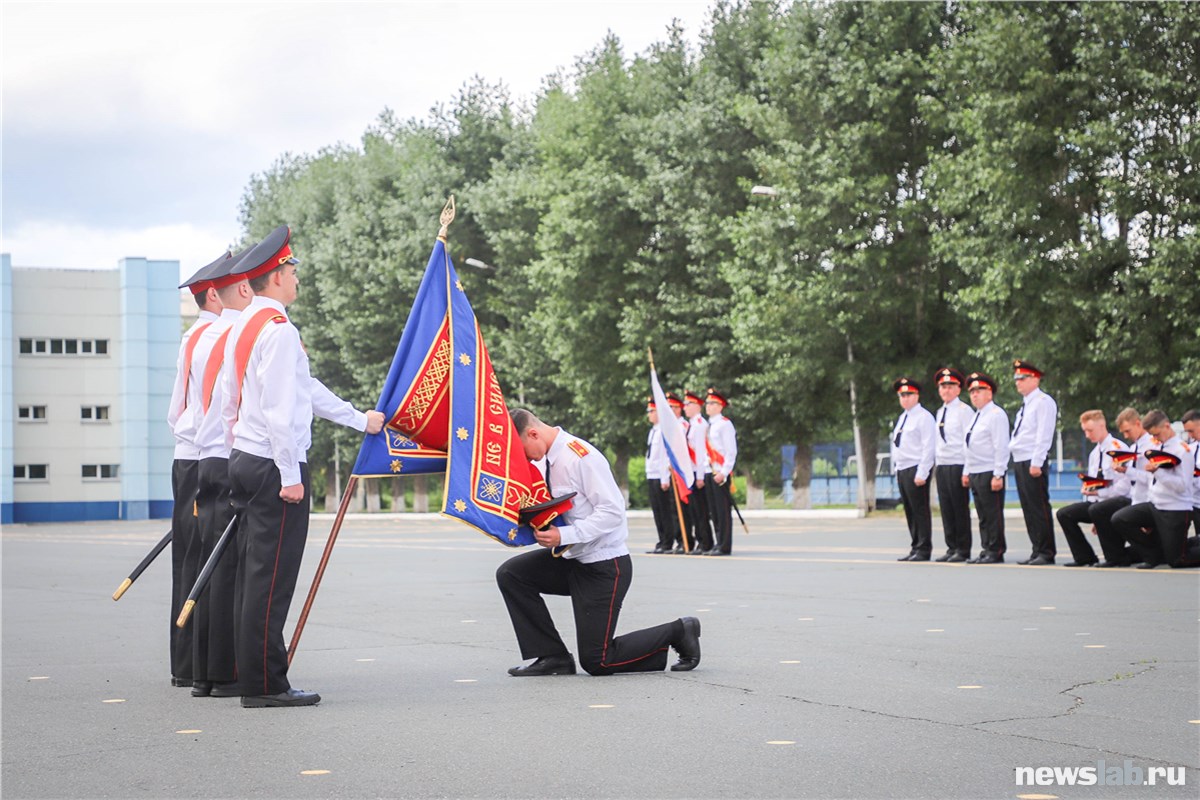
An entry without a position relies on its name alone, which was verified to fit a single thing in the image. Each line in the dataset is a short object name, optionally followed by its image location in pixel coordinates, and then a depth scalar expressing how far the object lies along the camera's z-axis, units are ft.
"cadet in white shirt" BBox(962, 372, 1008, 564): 57.93
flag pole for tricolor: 70.18
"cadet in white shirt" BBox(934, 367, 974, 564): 60.08
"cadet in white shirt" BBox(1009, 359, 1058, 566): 56.34
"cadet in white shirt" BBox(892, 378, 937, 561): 60.90
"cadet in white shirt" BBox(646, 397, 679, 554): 74.13
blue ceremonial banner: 27.02
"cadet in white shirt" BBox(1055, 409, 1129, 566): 54.08
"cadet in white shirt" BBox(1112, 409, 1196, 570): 50.70
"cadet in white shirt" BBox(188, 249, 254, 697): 25.09
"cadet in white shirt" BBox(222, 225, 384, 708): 24.14
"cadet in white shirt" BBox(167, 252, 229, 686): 26.61
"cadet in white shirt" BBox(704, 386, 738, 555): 68.69
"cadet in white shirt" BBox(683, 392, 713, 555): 70.64
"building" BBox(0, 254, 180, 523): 222.07
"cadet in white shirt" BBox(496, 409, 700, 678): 27.50
